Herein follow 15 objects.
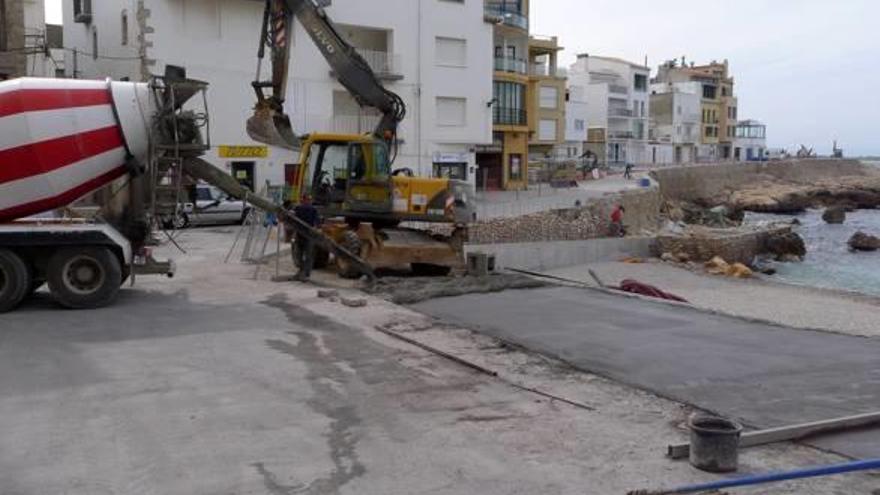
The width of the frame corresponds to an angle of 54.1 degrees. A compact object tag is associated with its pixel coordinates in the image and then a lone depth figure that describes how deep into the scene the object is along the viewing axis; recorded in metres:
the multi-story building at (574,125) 84.19
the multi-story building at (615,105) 97.31
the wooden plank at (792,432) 6.54
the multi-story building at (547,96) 64.81
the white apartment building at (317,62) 37.47
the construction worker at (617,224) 36.54
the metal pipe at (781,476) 5.69
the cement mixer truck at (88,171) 13.10
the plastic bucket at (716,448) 6.17
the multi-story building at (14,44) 29.80
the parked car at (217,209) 31.08
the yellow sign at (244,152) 38.17
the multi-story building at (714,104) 120.19
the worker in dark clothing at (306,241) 16.83
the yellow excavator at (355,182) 17.78
